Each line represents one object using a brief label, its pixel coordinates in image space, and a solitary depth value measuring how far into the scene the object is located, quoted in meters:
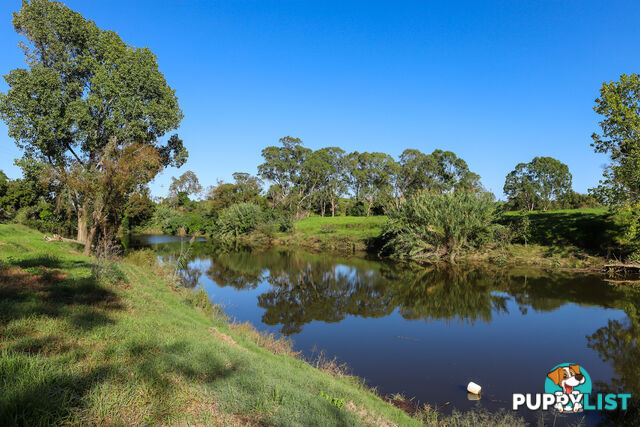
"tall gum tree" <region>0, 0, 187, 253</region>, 17.69
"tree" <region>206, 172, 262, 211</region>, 60.50
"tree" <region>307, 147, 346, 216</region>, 66.00
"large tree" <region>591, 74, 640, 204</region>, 17.03
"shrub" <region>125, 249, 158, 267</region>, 19.09
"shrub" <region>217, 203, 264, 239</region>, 50.34
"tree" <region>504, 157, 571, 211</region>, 58.12
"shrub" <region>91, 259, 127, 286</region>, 9.73
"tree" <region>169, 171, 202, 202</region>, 86.31
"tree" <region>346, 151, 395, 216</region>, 63.16
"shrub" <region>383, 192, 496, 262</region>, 26.42
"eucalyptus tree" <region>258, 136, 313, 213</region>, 64.94
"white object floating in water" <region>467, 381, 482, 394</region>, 7.40
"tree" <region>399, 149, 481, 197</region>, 60.69
